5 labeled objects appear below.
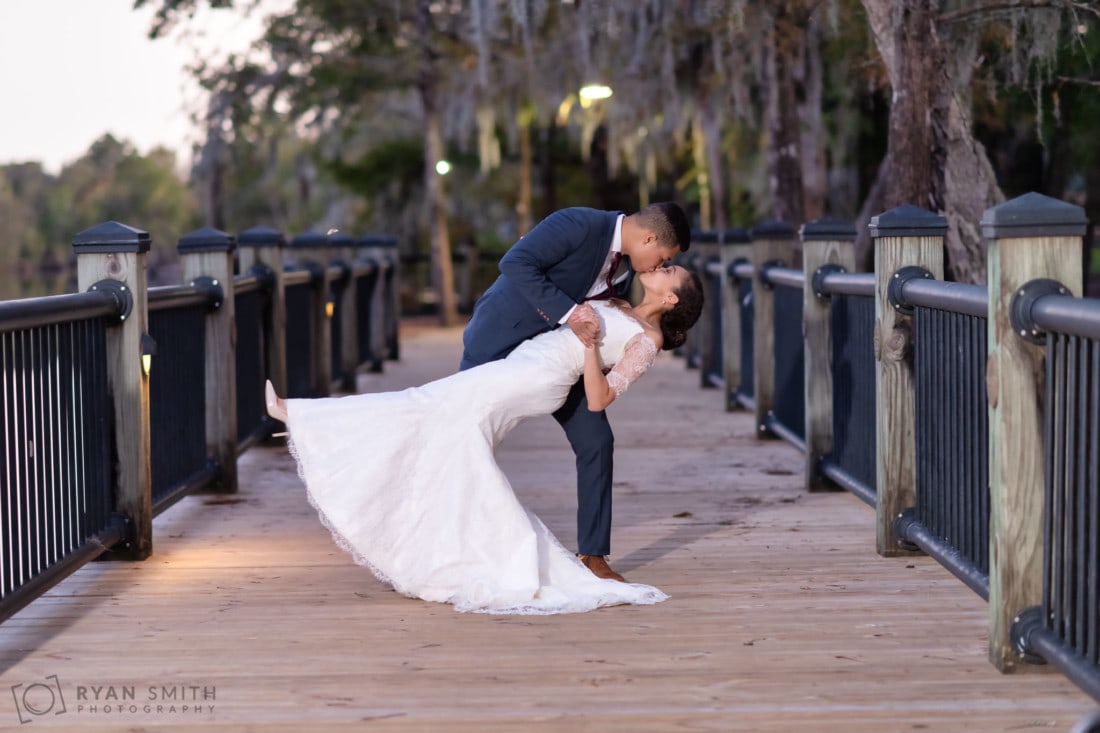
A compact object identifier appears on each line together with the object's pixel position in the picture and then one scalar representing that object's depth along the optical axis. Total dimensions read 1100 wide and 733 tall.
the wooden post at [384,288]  16.59
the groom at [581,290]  5.44
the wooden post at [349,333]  13.70
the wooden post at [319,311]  12.06
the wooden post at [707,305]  13.71
